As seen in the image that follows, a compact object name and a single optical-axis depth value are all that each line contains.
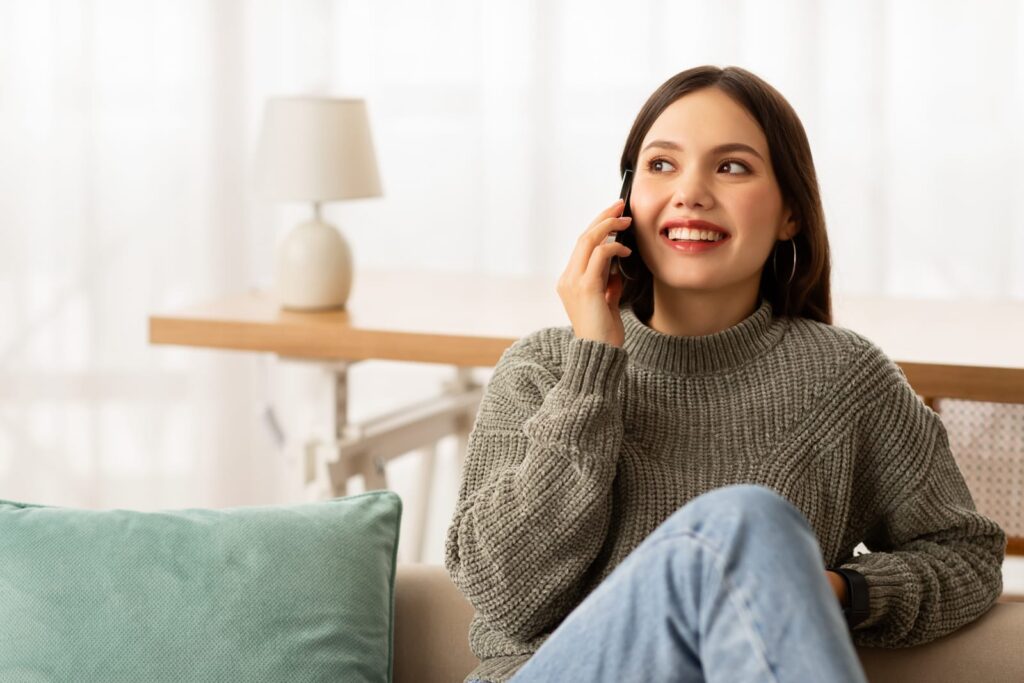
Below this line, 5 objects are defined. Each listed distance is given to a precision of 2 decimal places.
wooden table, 3.00
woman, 2.50
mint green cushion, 2.46
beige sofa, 2.51
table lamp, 3.32
